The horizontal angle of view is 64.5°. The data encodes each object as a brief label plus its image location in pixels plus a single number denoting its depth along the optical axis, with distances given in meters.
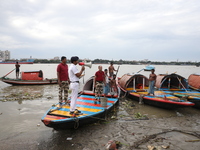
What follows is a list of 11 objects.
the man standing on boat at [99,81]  8.34
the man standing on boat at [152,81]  10.41
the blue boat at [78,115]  5.36
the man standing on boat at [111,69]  14.55
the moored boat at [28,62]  77.68
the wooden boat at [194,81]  13.73
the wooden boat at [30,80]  17.29
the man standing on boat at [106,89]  9.37
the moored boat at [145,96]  8.86
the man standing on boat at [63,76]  6.58
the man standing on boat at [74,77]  5.41
